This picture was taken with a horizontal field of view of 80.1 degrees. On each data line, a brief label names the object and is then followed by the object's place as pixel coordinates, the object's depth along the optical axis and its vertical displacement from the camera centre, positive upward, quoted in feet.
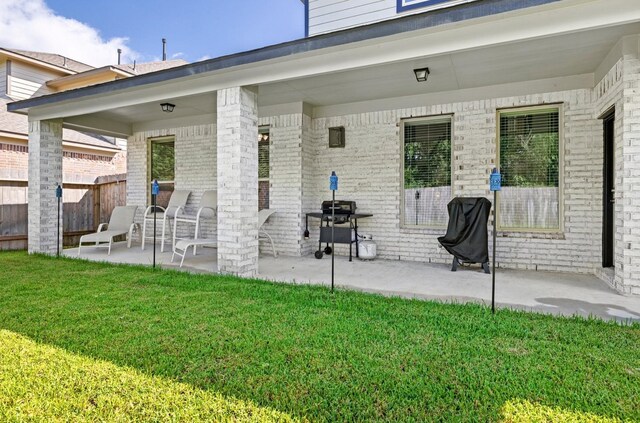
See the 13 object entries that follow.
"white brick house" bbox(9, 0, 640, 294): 12.74 +4.20
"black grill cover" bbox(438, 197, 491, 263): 16.89 -1.01
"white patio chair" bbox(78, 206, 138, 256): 25.08 -1.01
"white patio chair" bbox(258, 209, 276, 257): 21.33 -0.77
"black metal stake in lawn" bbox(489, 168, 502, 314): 10.98 +0.77
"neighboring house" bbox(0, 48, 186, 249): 25.77 +5.83
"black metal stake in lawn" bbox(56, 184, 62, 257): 21.24 +0.56
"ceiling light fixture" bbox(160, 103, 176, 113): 22.16 +5.84
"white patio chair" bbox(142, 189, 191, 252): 25.49 +0.19
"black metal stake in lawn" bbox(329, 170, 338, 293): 13.57 +0.88
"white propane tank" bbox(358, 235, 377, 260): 20.56 -2.33
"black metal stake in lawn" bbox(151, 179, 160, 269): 16.60 +0.78
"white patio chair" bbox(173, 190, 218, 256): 24.58 +0.06
